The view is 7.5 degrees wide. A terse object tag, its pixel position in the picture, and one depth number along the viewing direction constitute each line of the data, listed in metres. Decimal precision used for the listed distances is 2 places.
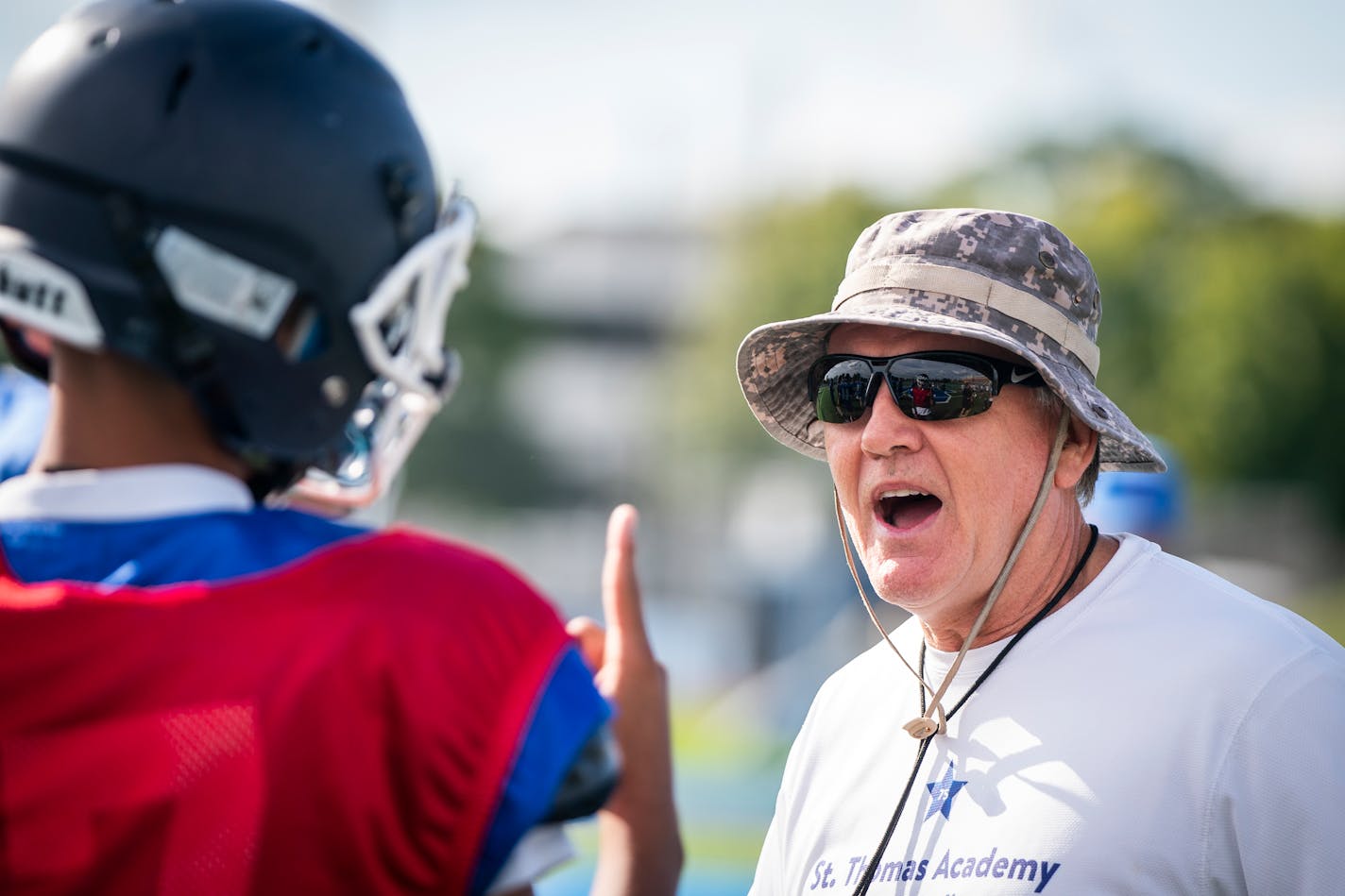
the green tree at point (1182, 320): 37.56
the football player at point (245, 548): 4.38
